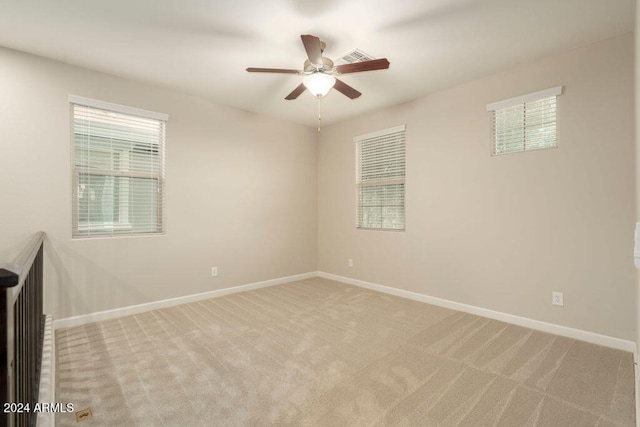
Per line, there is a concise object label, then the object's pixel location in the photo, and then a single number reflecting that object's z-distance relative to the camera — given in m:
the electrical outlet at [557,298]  2.82
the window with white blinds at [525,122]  2.88
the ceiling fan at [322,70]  2.30
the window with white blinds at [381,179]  4.16
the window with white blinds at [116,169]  3.08
